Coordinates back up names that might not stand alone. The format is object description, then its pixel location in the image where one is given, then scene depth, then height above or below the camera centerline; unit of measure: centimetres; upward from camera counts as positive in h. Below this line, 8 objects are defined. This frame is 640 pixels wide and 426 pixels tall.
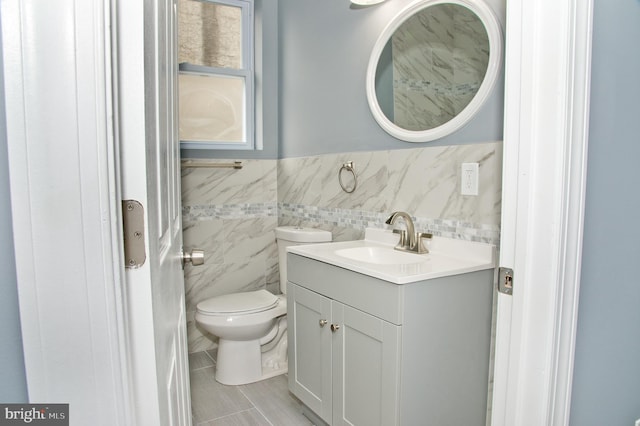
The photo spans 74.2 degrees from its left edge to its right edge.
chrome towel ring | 238 +2
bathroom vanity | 148 -60
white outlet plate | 170 +0
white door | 49 -2
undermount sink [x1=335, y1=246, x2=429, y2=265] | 191 -36
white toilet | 243 -89
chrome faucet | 190 -26
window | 294 +72
